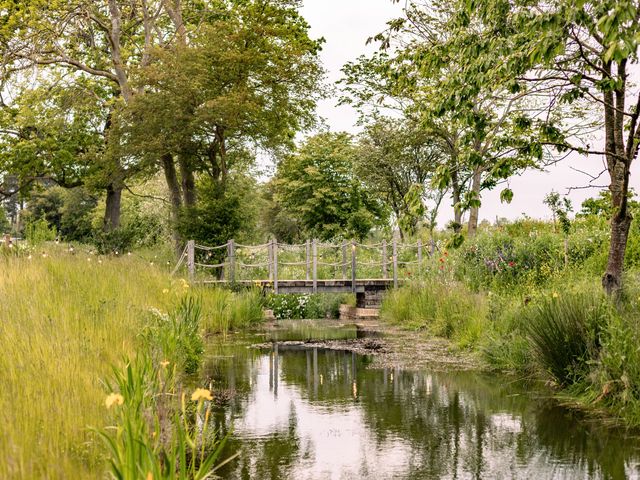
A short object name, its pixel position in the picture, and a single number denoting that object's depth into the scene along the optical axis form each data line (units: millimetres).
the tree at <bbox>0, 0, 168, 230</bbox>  25578
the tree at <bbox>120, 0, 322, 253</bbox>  22953
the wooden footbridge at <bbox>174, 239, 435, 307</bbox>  21156
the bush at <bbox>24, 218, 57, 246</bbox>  14922
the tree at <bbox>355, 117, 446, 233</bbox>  34094
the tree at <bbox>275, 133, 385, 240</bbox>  39719
